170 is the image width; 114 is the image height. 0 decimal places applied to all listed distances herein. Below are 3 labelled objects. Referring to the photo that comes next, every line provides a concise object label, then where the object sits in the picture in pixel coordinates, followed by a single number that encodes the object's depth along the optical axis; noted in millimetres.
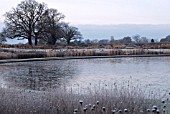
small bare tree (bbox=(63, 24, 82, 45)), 81938
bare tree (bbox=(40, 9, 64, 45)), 71875
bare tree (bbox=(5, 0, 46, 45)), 71188
